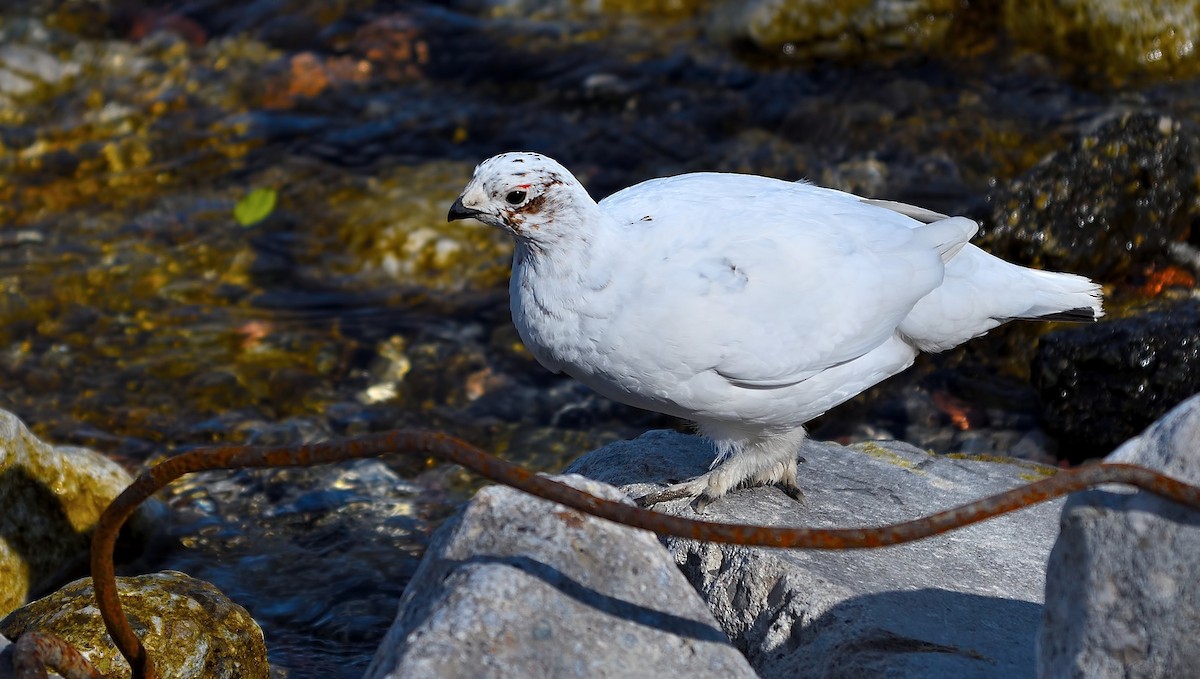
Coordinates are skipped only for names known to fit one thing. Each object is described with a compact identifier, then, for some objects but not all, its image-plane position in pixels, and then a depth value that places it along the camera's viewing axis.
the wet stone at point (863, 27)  20.84
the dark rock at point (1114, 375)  12.72
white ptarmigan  8.28
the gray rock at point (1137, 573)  5.44
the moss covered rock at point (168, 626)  8.22
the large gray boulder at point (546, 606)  5.74
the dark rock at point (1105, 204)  14.98
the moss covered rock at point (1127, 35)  19.52
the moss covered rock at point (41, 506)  10.57
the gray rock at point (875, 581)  7.49
